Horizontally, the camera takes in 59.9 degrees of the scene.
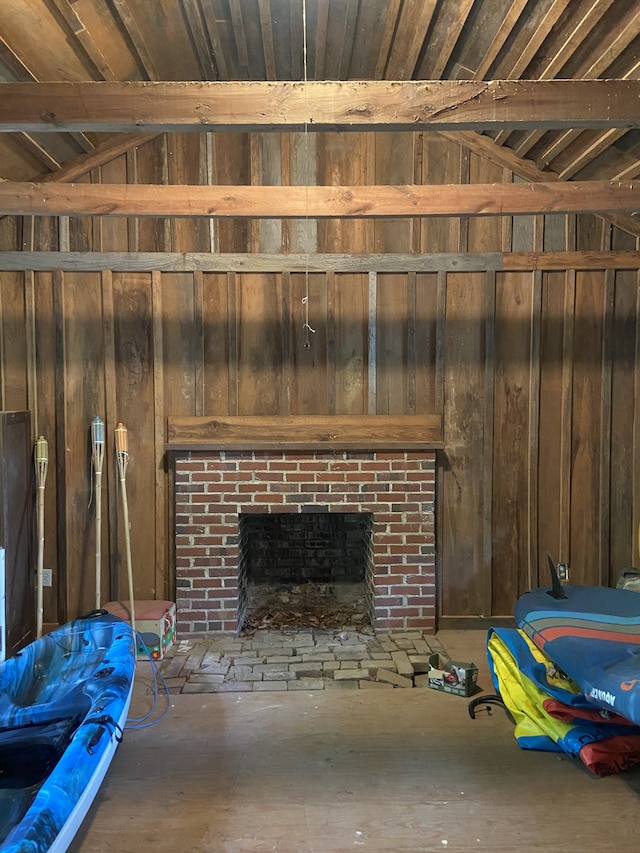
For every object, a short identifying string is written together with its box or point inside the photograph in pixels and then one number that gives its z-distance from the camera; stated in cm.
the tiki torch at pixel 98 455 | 363
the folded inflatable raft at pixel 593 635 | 204
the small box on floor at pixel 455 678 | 304
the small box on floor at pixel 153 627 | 343
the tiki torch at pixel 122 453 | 360
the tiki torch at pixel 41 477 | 352
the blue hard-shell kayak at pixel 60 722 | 153
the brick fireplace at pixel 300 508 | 376
